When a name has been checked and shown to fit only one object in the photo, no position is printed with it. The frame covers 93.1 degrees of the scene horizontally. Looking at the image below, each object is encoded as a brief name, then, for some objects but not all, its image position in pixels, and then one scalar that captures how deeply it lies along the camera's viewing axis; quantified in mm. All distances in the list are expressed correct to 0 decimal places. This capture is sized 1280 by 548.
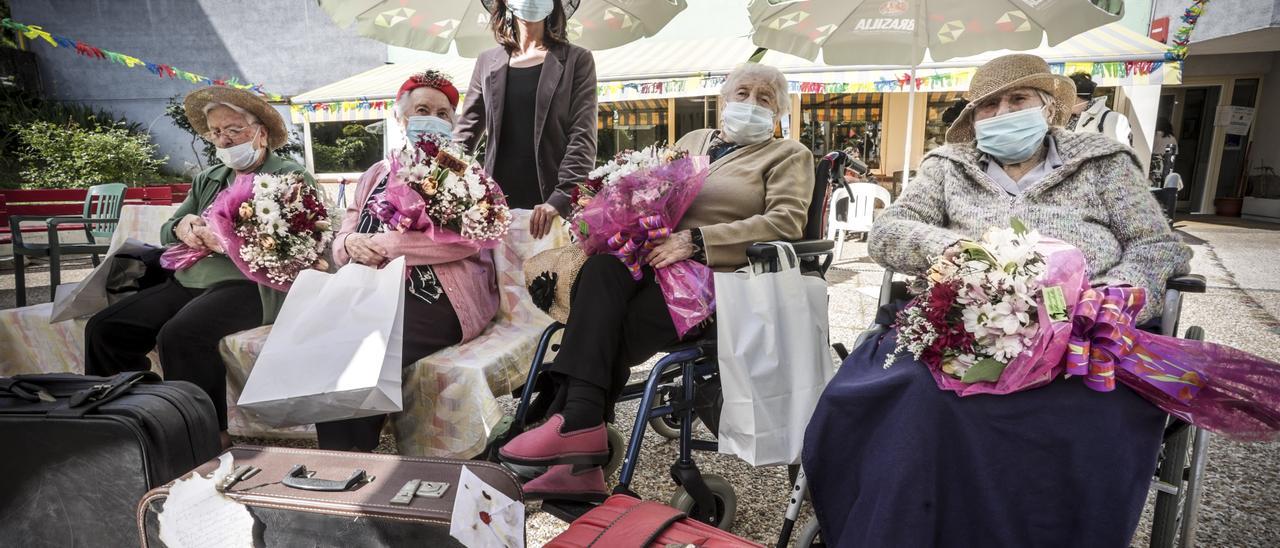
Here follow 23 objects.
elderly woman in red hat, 2170
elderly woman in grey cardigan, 1458
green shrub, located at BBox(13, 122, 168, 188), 13102
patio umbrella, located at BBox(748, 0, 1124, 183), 4070
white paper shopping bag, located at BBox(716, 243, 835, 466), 1937
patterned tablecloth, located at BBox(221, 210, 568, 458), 2088
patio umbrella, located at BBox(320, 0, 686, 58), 4203
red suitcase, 1381
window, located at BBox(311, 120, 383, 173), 15328
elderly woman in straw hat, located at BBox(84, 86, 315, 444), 2445
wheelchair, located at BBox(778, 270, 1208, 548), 1583
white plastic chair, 7895
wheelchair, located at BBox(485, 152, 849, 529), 1876
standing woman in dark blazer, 2793
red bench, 8234
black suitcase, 1725
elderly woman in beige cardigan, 1866
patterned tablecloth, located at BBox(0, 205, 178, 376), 2912
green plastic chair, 4762
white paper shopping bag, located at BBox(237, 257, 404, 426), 1903
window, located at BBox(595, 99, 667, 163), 12453
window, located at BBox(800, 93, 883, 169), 11758
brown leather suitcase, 1451
